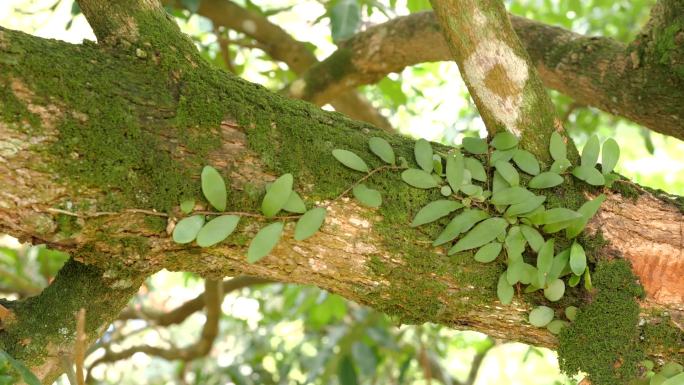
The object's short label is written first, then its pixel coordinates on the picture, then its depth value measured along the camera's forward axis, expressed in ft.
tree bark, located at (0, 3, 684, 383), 3.99
